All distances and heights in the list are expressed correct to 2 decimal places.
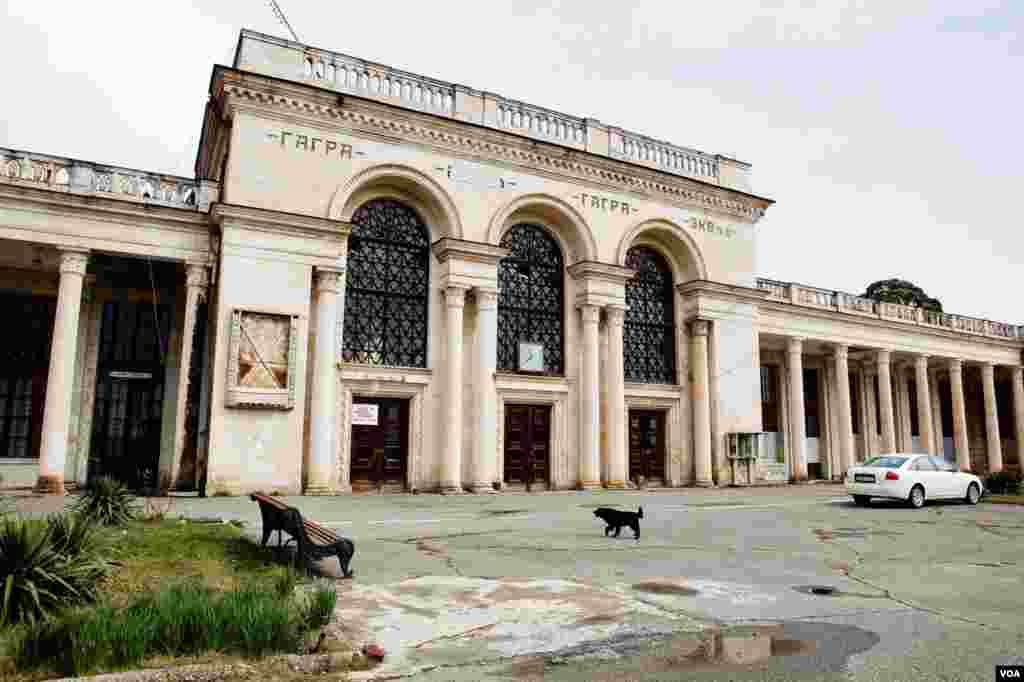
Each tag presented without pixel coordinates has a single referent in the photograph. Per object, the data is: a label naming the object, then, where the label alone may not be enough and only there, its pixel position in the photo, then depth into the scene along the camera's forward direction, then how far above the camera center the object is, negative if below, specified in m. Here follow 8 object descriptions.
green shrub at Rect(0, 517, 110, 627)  5.03 -1.01
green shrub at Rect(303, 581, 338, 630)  5.01 -1.16
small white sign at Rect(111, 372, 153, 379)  19.61 +1.78
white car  15.60 -0.65
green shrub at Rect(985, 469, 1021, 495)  19.95 -0.87
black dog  10.08 -1.00
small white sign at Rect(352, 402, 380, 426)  18.34 +0.74
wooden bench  6.87 -0.95
